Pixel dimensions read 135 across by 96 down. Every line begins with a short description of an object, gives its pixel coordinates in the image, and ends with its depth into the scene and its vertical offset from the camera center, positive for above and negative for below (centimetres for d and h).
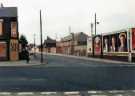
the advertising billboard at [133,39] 2805 +143
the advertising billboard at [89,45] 4263 +96
